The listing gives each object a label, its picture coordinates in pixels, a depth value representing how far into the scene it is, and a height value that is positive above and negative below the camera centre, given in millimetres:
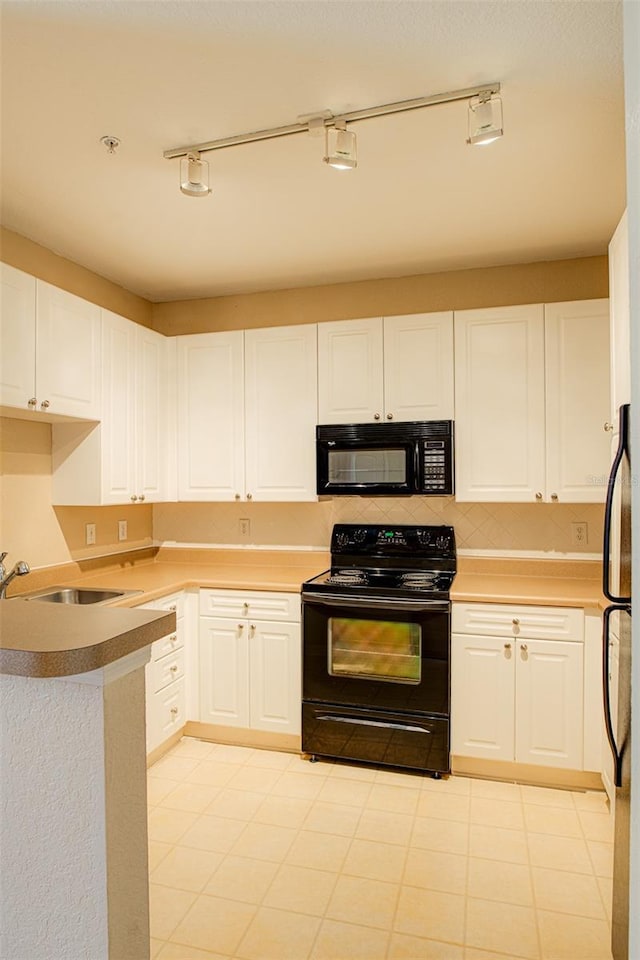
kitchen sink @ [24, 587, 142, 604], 2811 -505
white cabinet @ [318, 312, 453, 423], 3143 +648
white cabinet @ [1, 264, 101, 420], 2443 +621
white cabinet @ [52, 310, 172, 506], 2998 +278
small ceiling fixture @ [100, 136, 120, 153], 2023 +1180
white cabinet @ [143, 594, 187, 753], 2865 -971
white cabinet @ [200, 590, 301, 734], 3057 -892
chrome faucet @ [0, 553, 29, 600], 2414 -346
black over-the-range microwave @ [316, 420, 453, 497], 3076 +160
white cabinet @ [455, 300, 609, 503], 2939 +438
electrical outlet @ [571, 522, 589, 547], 3189 -246
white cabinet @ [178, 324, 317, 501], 3375 +433
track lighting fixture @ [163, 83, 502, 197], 1755 +1163
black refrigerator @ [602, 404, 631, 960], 1615 -598
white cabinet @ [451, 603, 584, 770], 2682 -892
